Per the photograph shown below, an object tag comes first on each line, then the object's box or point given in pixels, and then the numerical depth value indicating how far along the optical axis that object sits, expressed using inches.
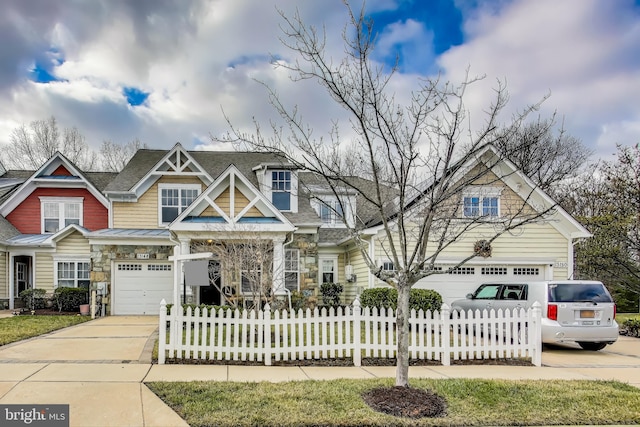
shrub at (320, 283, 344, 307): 731.4
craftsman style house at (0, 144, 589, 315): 624.4
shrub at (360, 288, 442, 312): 512.1
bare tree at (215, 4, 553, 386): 254.1
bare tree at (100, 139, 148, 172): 1454.2
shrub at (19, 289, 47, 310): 741.9
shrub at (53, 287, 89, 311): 713.6
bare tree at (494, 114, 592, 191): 1175.0
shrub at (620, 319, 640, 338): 552.1
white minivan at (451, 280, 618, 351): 397.4
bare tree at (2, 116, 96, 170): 1366.0
